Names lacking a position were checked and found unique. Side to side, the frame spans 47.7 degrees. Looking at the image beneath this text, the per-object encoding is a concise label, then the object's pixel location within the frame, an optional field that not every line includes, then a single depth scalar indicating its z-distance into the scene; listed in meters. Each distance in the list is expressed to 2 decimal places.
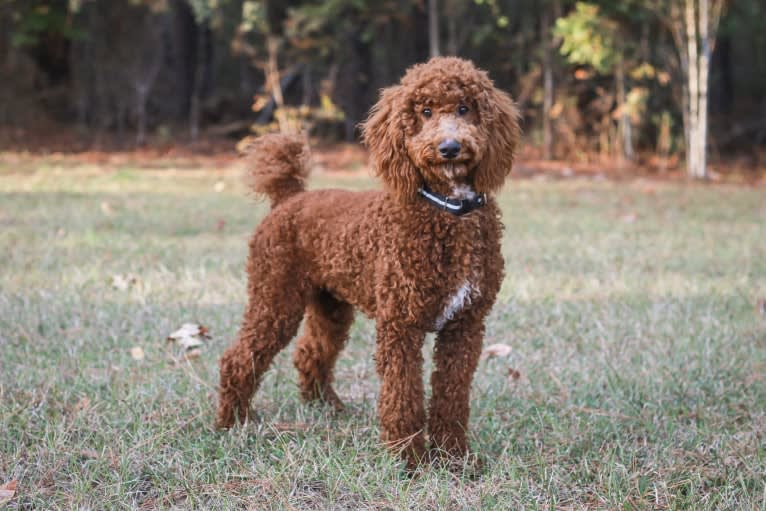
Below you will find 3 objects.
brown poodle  3.02
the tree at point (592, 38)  13.80
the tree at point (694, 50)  13.32
